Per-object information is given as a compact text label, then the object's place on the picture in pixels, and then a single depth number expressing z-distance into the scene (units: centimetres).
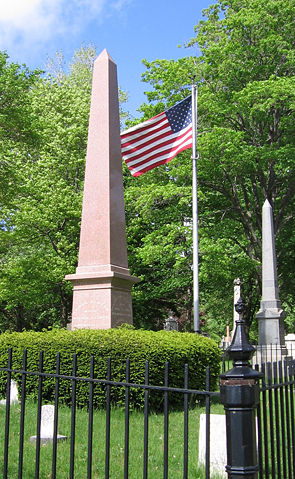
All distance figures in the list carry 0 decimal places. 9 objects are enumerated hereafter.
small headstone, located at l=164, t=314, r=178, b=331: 2405
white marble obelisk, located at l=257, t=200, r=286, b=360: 1712
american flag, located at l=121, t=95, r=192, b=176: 1393
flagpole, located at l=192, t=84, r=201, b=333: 1367
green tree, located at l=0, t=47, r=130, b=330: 2103
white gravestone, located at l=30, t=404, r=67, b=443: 603
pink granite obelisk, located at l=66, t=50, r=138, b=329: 988
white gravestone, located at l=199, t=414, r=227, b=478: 512
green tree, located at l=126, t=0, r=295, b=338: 1891
